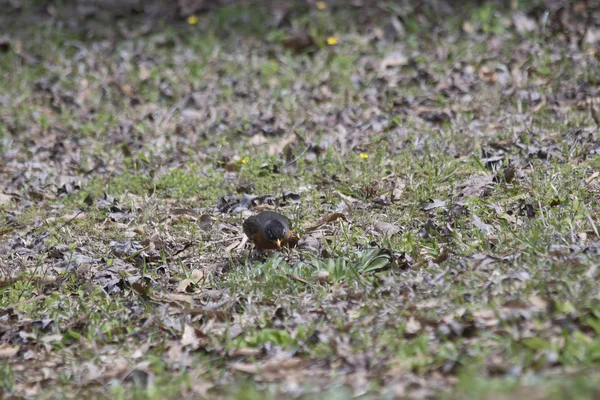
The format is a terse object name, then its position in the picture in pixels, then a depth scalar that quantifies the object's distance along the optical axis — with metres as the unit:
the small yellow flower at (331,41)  19.75
